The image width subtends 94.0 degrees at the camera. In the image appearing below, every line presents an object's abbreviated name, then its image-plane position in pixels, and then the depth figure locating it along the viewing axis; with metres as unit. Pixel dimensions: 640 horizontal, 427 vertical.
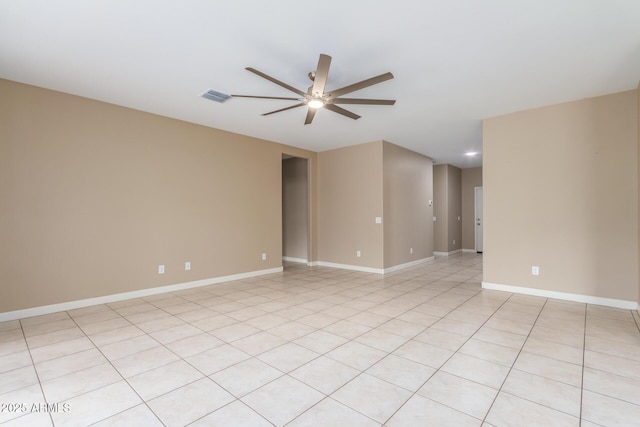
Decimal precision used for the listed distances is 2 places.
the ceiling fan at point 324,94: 2.51
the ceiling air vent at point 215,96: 3.64
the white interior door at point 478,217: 8.92
